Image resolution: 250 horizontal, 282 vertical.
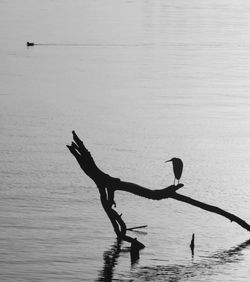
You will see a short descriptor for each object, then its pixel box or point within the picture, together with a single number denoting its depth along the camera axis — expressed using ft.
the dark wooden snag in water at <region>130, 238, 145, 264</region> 106.42
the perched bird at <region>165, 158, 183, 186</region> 112.89
